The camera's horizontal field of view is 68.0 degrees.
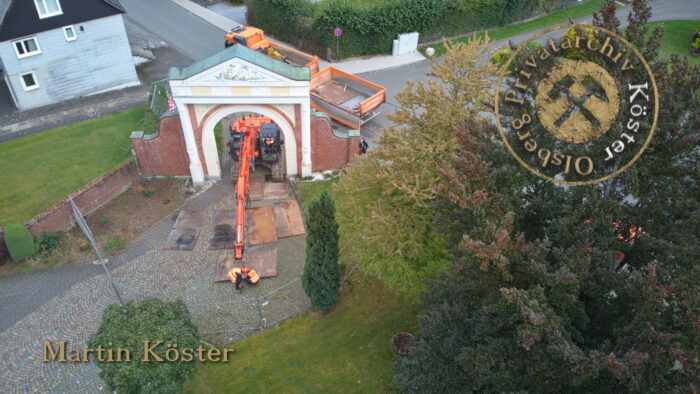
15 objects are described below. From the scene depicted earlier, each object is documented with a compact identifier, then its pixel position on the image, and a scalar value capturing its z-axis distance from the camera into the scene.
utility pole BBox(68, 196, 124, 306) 17.52
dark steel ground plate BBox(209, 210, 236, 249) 26.56
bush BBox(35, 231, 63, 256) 25.56
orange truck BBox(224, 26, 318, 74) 37.44
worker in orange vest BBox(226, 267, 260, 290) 23.91
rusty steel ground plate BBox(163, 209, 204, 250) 26.48
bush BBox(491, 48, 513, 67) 39.94
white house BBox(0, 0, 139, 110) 34.00
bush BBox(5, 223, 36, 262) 24.53
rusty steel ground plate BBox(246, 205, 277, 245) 26.90
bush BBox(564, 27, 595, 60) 14.91
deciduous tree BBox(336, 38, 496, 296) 19.48
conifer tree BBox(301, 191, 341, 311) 20.20
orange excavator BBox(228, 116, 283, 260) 27.83
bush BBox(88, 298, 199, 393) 16.47
